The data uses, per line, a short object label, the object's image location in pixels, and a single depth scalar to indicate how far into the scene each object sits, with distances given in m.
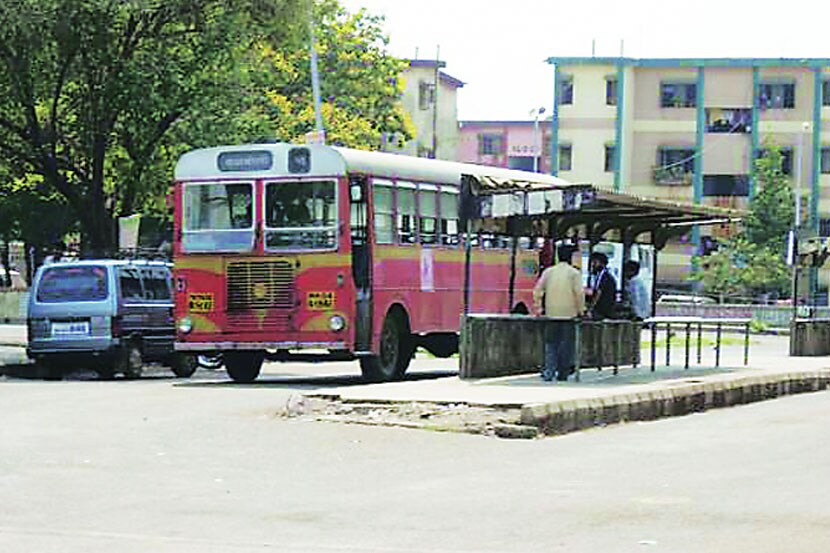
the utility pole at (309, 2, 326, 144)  37.13
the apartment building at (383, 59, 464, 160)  91.94
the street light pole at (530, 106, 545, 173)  82.75
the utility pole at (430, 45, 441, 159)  92.15
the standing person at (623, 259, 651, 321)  24.92
